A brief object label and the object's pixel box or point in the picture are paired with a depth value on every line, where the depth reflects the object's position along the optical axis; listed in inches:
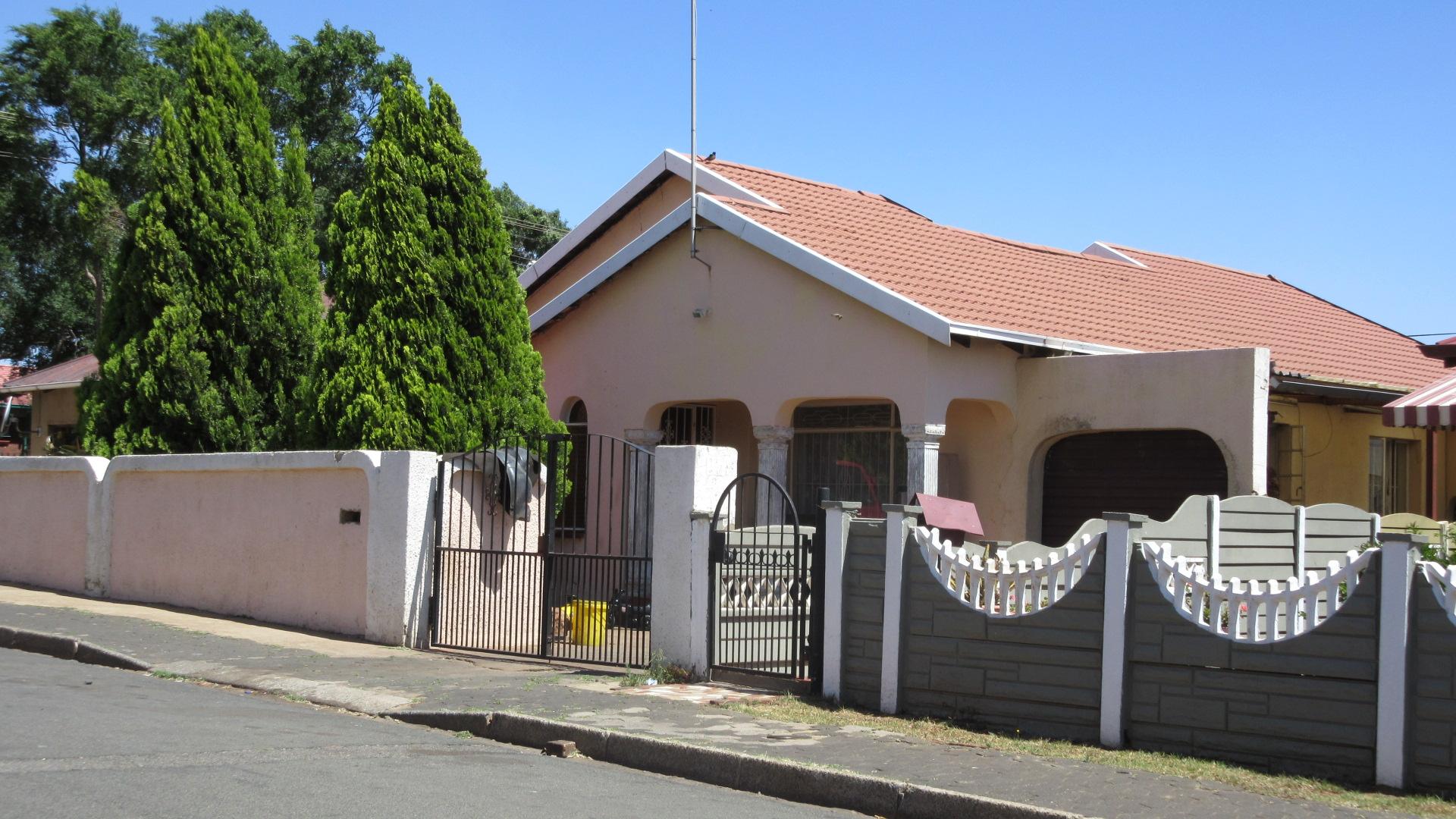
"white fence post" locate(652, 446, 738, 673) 413.7
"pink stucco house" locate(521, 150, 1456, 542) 566.3
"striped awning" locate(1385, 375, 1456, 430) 400.2
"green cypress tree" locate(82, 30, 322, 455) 666.2
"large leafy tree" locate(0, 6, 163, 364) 1384.1
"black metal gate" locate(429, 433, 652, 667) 460.4
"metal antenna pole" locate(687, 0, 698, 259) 615.8
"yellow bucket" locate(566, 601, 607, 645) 471.5
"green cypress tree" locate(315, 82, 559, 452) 563.8
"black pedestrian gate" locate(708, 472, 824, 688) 384.8
